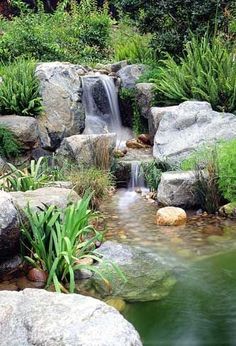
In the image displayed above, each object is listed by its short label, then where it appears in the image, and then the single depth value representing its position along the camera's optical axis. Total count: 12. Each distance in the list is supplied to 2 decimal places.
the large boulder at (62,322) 2.82
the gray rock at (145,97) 11.74
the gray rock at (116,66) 13.70
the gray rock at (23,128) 9.75
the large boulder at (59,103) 10.80
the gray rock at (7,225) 4.95
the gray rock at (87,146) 9.31
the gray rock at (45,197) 5.69
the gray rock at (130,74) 12.65
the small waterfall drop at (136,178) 9.58
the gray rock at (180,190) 8.01
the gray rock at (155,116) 10.62
